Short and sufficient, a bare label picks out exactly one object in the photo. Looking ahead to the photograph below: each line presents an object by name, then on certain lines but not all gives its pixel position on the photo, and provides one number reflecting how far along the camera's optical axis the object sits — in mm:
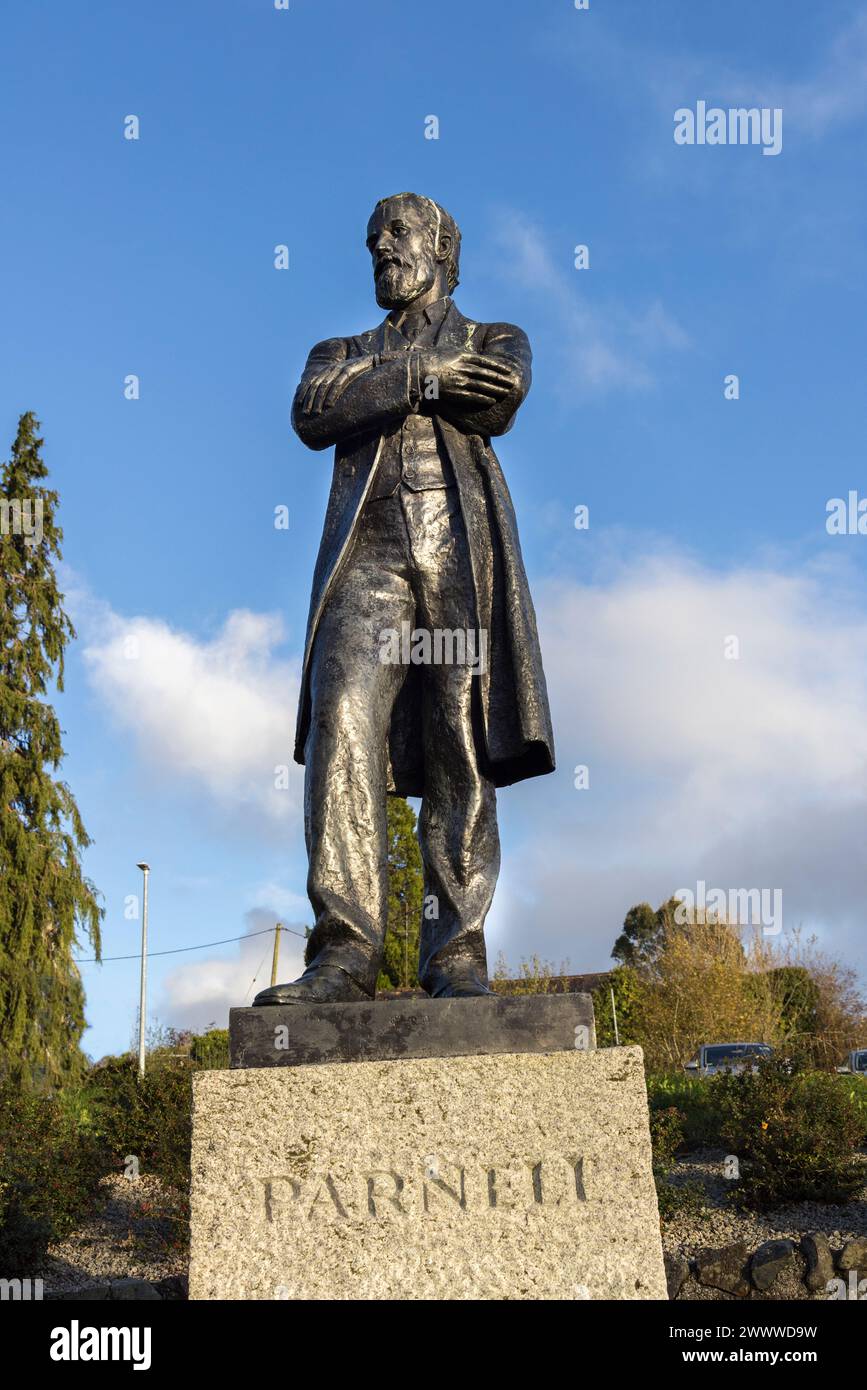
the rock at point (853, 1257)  9070
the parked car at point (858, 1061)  29250
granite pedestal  3350
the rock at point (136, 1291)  8438
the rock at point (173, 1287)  9002
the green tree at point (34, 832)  22578
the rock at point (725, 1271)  8945
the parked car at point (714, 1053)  22406
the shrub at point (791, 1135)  11125
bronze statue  4094
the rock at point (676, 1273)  8836
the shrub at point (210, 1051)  17384
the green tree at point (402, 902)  25203
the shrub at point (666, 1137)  11570
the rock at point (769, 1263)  8938
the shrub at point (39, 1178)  9695
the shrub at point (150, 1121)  12234
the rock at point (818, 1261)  8930
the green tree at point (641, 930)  47156
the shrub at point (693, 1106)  13312
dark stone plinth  3570
